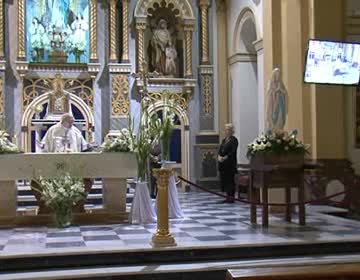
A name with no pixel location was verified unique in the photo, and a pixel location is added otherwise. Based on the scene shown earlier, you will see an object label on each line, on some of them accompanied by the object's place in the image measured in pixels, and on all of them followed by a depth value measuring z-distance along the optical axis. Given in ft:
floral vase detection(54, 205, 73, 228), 26.73
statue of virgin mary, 29.17
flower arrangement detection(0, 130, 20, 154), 27.96
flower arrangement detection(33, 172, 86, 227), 26.11
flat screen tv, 32.53
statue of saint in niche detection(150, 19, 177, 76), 50.44
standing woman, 37.06
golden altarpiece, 47.24
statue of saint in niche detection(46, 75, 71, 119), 46.73
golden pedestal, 20.83
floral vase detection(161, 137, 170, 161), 29.19
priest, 30.99
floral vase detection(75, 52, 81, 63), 48.91
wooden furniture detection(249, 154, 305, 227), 26.30
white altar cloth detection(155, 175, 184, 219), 29.14
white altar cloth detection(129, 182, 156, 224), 27.71
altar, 27.55
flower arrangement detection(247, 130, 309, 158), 26.68
